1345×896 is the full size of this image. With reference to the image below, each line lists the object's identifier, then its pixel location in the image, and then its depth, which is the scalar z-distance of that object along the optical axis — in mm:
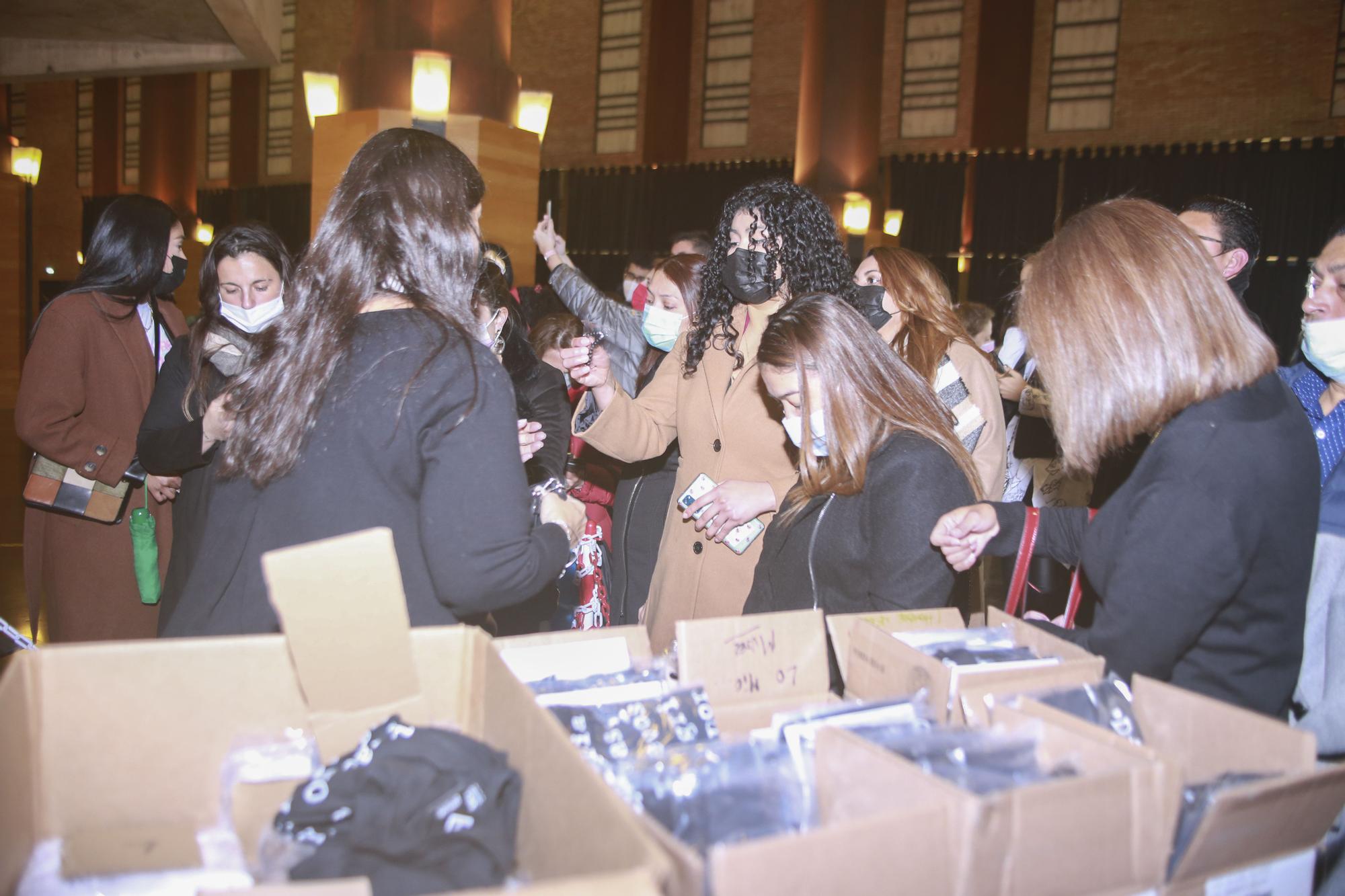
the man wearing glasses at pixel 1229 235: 2764
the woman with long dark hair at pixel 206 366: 2162
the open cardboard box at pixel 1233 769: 920
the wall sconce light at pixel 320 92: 7625
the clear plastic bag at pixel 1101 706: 1150
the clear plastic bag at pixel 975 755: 971
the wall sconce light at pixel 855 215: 10102
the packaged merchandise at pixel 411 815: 876
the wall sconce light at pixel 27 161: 12133
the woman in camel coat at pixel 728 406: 2318
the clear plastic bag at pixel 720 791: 922
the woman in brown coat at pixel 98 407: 2580
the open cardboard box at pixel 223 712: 934
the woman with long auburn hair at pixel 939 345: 2943
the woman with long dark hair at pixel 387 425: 1326
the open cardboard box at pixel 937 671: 1170
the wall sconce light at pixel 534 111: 7023
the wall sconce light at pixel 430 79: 5668
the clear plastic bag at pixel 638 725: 1074
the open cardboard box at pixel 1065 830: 831
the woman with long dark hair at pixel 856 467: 1802
